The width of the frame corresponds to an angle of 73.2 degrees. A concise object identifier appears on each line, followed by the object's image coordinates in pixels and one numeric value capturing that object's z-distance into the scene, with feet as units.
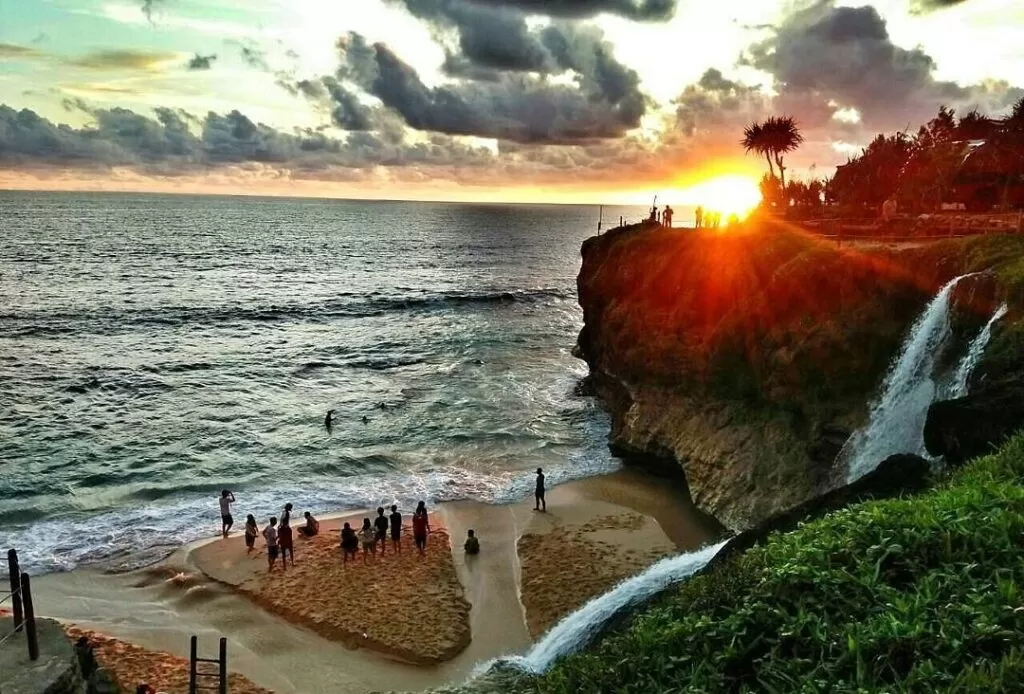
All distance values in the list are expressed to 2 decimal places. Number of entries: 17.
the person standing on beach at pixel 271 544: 74.54
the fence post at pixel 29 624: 46.55
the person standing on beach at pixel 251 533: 78.33
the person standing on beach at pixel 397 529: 78.07
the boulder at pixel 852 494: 39.19
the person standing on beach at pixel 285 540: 75.00
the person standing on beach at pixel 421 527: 78.28
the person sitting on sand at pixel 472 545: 77.61
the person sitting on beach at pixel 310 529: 81.25
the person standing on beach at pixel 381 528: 77.77
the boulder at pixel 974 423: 41.73
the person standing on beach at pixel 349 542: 75.66
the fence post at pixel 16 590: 46.70
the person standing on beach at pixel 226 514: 82.38
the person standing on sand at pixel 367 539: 76.07
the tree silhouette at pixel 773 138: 172.76
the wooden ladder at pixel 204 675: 52.95
